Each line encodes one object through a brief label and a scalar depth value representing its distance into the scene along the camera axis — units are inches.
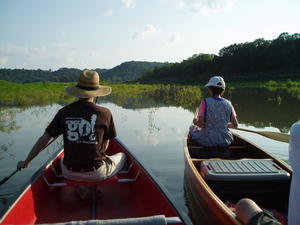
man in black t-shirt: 144.2
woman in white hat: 211.8
